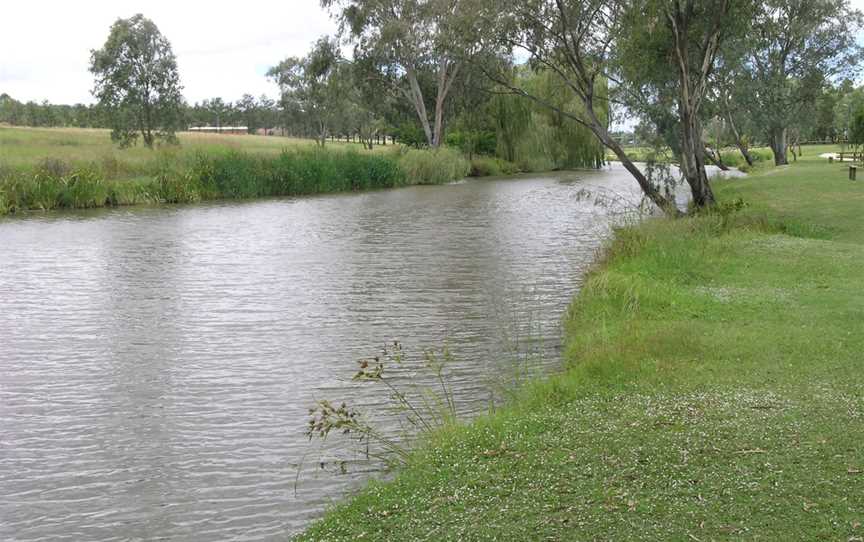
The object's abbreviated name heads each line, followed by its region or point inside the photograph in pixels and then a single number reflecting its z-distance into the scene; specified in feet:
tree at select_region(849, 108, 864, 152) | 175.01
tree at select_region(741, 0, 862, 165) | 138.00
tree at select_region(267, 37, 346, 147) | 223.51
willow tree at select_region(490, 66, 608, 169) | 207.82
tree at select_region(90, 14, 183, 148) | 179.22
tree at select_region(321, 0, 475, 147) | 185.57
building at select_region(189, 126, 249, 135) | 442.18
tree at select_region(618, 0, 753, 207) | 70.13
